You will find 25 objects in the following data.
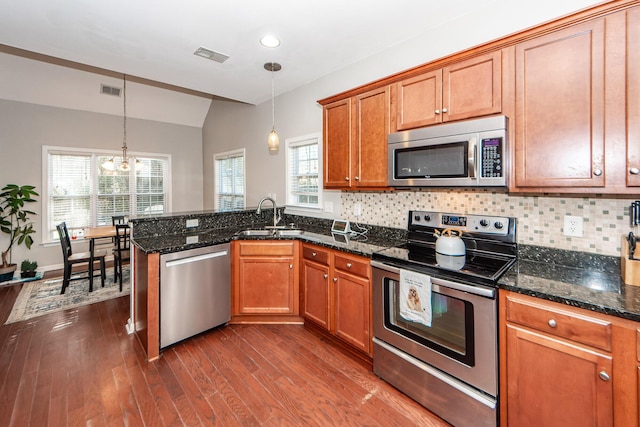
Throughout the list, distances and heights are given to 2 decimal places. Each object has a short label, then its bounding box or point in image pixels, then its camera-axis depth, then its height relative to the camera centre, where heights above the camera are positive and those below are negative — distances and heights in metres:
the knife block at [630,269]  1.42 -0.30
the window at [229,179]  5.26 +0.63
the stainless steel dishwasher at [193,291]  2.45 -0.72
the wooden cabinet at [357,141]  2.42 +0.62
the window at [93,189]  5.14 +0.46
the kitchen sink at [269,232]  3.00 -0.24
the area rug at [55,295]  3.31 -1.08
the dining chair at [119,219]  5.04 -0.12
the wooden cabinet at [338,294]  2.29 -0.72
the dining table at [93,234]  3.93 -0.31
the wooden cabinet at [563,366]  1.23 -0.73
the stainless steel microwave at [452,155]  1.78 +0.37
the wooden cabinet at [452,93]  1.82 +0.80
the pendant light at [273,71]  3.04 +1.58
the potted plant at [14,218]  4.46 -0.08
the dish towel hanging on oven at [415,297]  1.79 -0.56
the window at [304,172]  3.59 +0.50
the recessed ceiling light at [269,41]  2.56 +1.54
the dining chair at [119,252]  3.98 -0.57
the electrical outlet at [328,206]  3.39 +0.05
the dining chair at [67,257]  3.84 -0.62
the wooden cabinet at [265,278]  2.90 -0.68
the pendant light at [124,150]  4.94 +1.20
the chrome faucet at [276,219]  3.60 -0.11
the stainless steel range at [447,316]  1.60 -0.65
